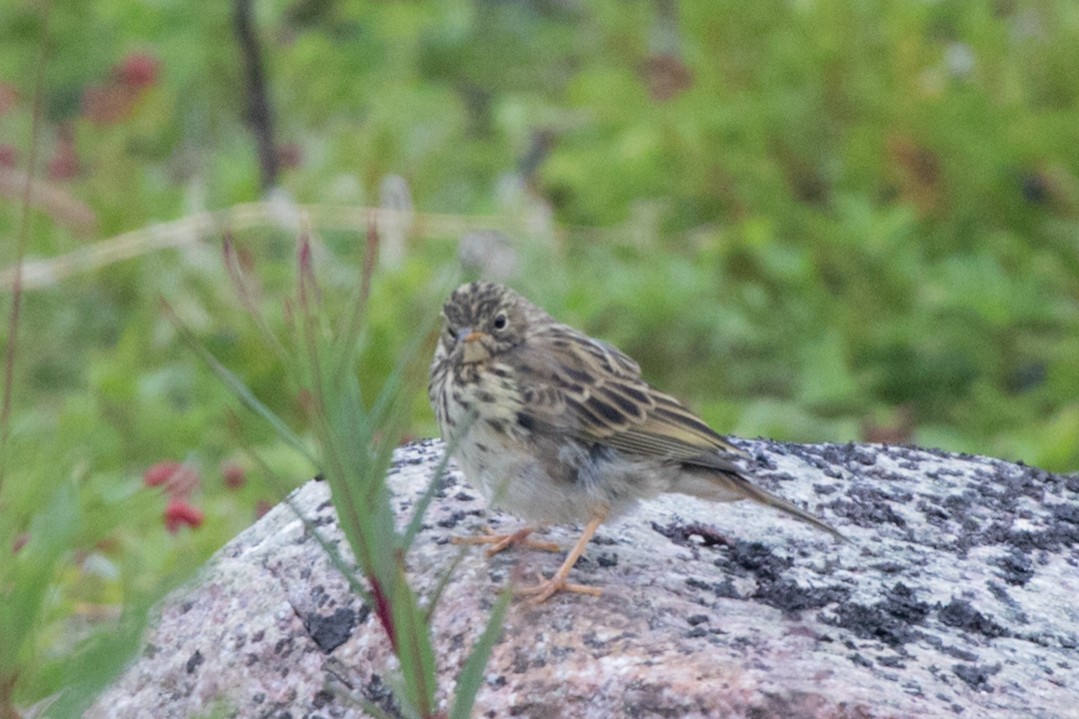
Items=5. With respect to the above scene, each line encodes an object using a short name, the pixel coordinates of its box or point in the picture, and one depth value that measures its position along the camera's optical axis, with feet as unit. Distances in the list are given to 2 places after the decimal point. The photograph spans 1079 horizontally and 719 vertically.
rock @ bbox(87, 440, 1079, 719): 18.20
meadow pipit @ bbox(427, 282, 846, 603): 23.16
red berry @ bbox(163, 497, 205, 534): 31.94
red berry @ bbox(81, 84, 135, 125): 58.59
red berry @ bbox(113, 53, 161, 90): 57.21
